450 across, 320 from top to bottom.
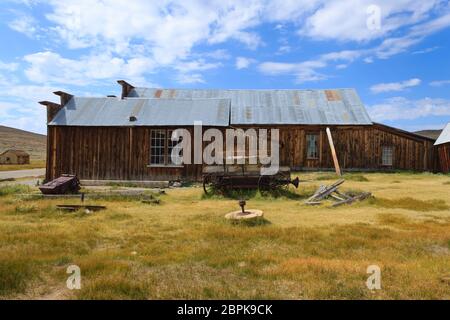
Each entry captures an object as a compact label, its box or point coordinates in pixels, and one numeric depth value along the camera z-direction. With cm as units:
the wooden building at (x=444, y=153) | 2608
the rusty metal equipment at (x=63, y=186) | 1520
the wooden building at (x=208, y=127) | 2134
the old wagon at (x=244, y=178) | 1575
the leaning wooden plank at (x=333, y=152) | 2300
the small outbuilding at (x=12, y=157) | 4975
